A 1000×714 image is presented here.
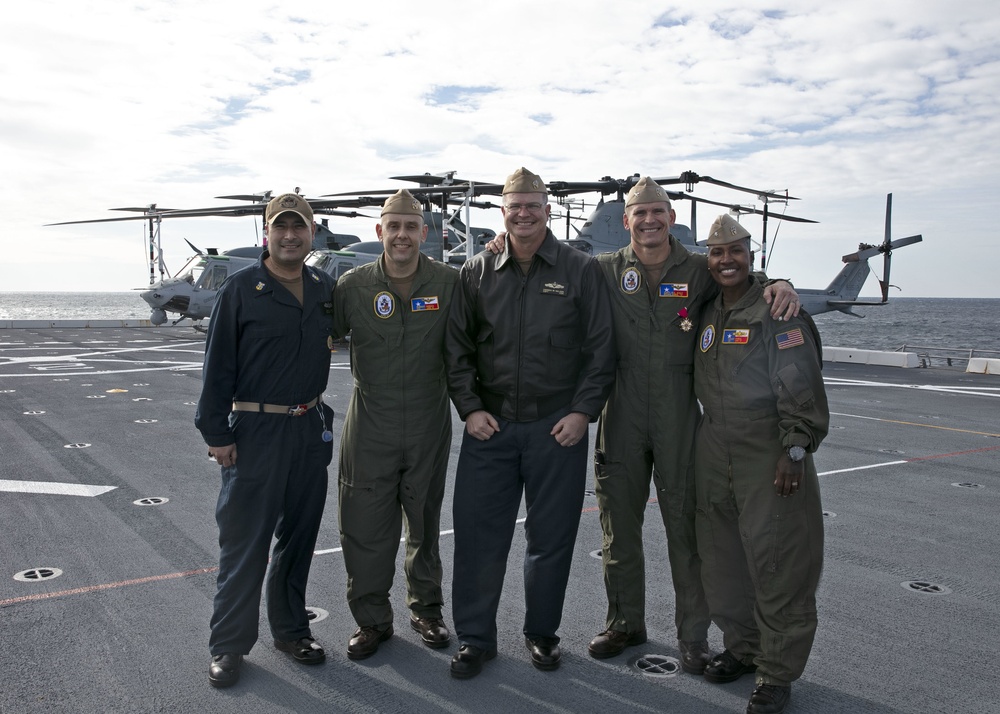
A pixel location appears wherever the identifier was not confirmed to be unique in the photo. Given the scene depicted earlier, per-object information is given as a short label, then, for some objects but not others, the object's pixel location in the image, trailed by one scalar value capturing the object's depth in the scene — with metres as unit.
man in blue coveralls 3.07
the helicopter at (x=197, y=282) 21.53
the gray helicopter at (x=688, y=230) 18.61
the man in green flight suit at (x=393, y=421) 3.28
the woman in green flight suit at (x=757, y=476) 2.74
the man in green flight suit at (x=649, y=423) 3.15
